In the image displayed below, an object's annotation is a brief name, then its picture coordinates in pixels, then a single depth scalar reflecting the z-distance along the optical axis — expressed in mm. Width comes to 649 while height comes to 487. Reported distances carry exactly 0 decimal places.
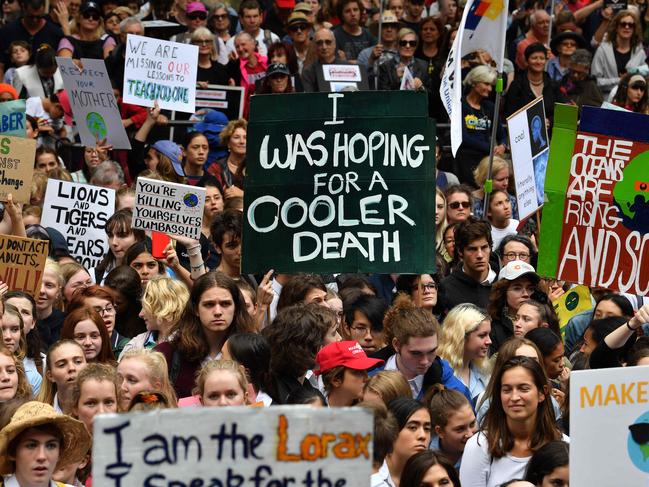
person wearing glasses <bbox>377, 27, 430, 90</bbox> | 33752
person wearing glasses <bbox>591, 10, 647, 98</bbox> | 36848
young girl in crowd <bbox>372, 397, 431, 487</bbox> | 15181
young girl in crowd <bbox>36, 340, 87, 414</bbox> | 16597
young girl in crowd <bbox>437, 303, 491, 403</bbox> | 19136
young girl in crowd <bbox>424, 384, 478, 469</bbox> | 16551
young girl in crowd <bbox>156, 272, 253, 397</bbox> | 17588
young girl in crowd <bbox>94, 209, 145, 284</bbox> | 23146
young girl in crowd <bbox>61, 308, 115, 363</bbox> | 17991
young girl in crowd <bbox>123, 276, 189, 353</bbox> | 18811
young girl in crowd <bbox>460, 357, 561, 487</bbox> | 15080
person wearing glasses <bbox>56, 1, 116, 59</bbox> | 33876
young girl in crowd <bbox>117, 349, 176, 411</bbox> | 15723
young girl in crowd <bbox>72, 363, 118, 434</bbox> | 15390
